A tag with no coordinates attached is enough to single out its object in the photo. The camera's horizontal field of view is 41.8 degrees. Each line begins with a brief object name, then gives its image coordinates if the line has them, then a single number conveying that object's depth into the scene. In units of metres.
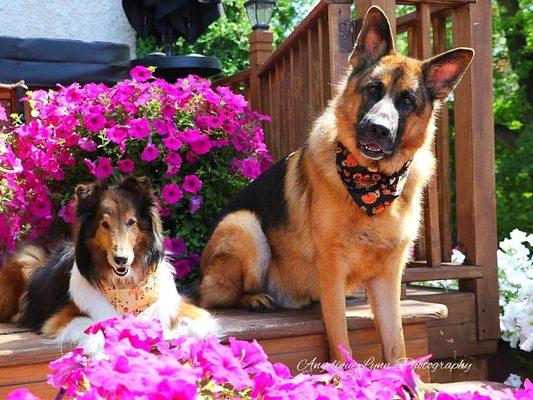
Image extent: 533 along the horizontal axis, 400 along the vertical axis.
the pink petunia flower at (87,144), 4.07
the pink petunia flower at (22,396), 0.91
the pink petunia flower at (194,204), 4.20
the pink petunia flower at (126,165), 4.03
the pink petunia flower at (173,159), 4.11
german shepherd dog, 3.01
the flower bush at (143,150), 4.04
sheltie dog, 2.93
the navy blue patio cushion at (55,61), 6.00
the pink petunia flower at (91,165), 3.97
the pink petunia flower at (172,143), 4.07
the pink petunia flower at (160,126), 4.14
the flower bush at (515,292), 4.10
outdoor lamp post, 6.51
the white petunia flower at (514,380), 4.12
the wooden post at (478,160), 3.88
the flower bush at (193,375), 0.92
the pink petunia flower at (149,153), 4.03
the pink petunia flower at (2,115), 3.66
